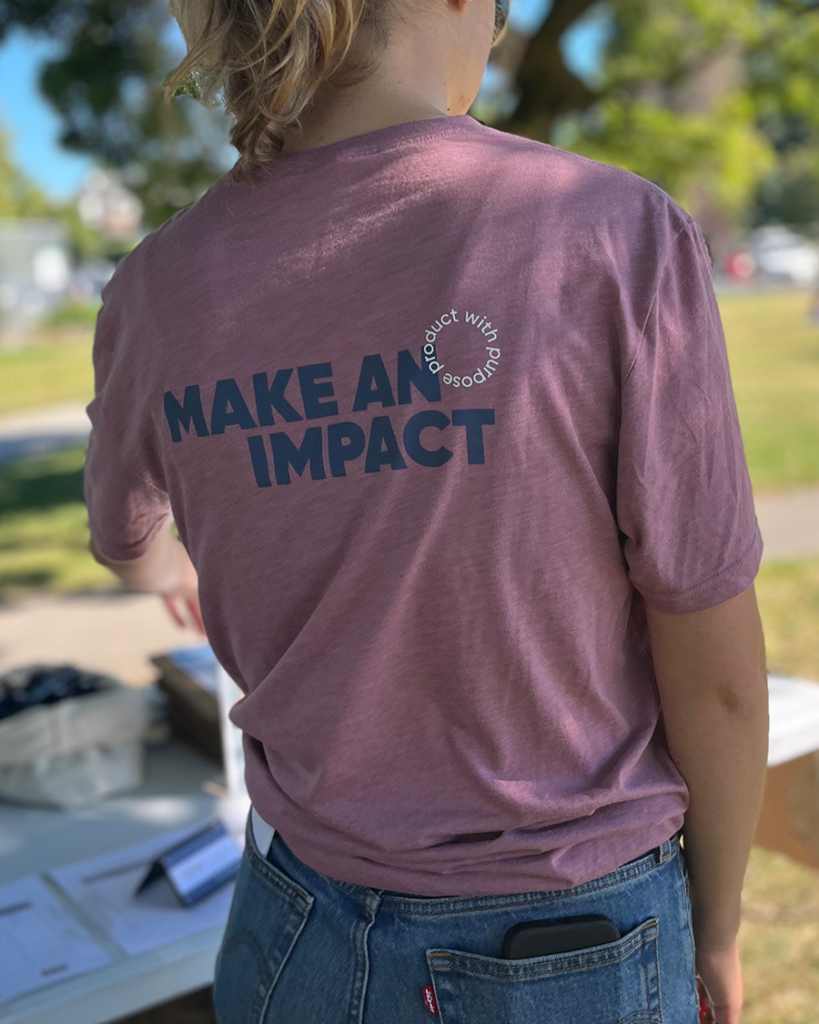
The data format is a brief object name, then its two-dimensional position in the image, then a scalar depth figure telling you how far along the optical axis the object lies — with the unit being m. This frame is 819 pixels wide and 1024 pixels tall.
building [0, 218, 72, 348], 27.89
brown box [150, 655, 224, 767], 2.16
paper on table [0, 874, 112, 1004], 1.53
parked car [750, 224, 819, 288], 36.81
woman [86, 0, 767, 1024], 0.84
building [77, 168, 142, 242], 67.25
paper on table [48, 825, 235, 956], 1.63
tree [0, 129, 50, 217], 41.16
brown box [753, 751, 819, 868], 2.12
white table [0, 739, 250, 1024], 1.50
